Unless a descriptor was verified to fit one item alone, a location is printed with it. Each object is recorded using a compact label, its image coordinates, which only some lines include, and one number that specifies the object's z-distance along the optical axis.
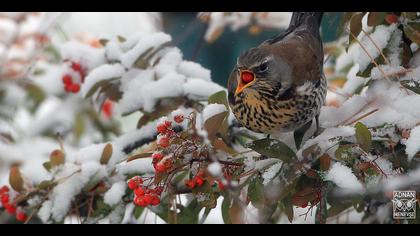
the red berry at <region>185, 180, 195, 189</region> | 3.75
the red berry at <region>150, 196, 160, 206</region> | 3.73
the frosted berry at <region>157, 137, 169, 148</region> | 3.71
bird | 3.80
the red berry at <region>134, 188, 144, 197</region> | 3.73
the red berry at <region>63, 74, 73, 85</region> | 3.97
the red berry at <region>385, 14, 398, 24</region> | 3.85
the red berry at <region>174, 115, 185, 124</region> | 3.72
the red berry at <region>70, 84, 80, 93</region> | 3.97
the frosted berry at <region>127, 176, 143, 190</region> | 3.73
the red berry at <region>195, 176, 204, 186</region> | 3.74
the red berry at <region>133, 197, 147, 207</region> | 3.73
